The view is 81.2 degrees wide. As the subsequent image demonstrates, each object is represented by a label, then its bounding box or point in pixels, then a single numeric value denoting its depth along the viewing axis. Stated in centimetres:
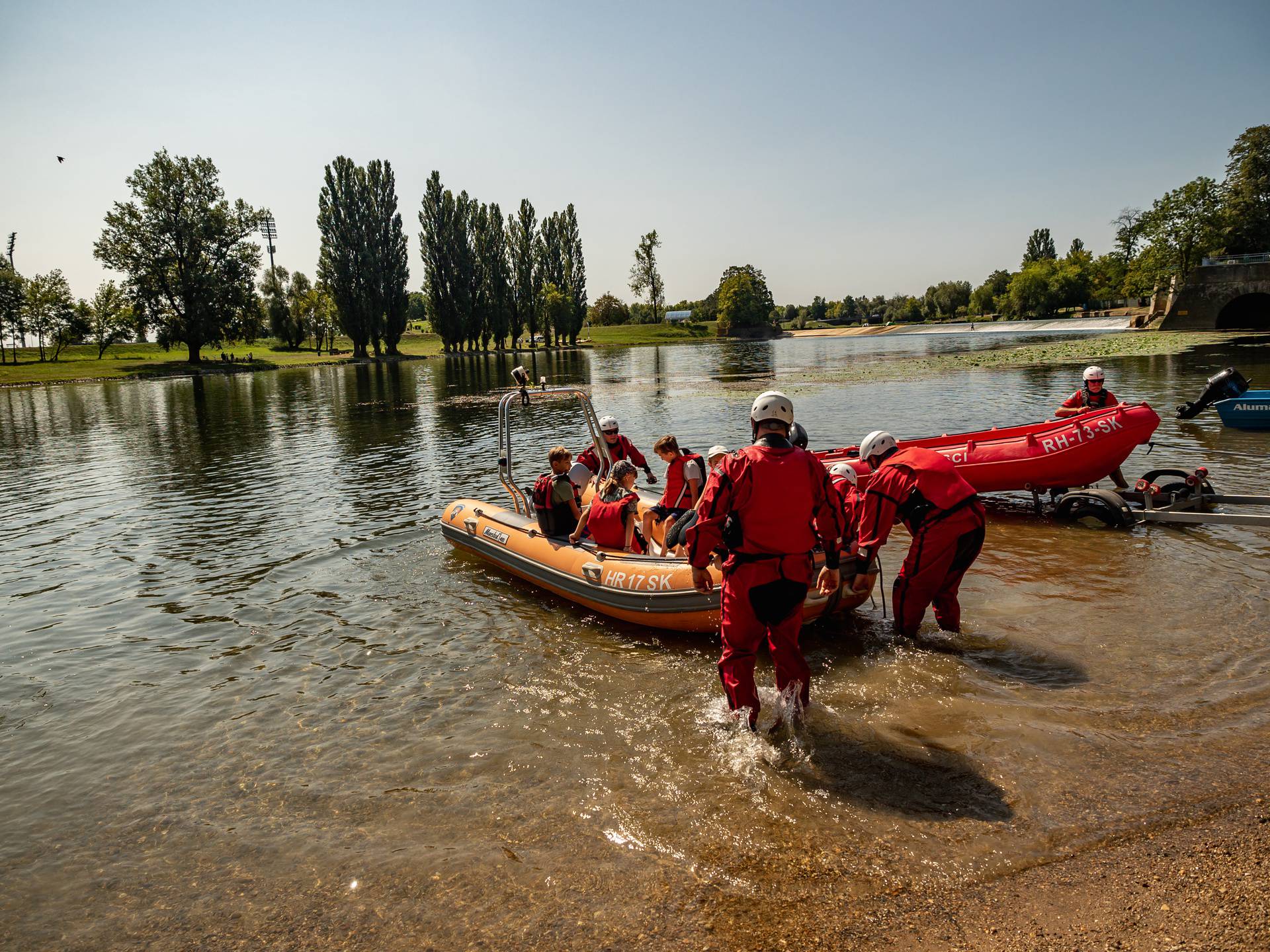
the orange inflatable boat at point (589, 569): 678
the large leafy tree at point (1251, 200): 6006
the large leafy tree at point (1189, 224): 6100
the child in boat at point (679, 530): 686
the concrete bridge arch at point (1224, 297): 5028
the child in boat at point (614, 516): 784
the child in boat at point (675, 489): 764
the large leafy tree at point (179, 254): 5954
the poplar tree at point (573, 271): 8881
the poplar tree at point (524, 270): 7881
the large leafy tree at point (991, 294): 12100
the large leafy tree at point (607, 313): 12206
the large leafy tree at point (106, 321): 6688
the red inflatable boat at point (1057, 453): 1008
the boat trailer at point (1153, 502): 950
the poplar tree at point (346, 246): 6397
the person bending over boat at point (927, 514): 598
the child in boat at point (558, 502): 848
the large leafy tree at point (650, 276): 12112
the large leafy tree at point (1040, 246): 15525
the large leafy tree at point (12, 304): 6756
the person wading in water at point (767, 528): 464
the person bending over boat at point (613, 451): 979
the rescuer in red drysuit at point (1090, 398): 1104
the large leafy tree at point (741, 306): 11969
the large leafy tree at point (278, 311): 8544
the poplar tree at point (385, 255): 6512
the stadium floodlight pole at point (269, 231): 10212
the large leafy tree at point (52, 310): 6800
